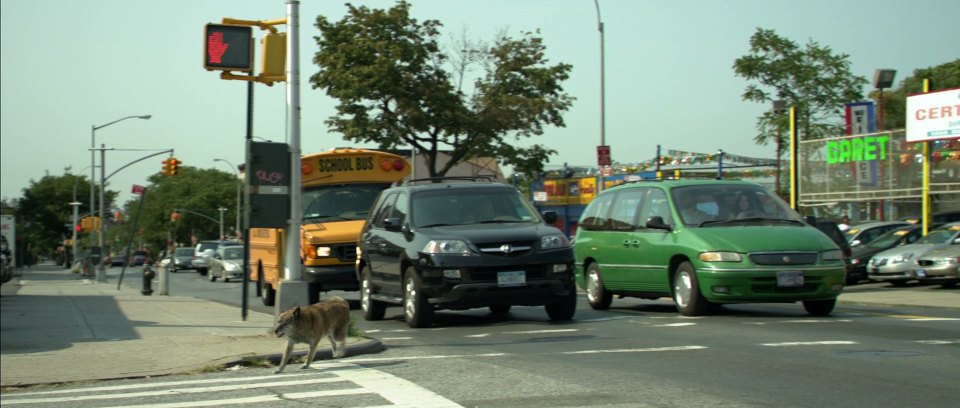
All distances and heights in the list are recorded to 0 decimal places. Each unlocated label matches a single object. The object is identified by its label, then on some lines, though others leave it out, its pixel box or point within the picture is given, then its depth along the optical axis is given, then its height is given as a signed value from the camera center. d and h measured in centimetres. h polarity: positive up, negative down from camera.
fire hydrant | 2845 -131
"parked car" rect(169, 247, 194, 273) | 5915 -163
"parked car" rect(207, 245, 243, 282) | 3953 -123
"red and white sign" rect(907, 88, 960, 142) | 2606 +267
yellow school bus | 1788 +27
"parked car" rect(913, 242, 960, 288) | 2194 -69
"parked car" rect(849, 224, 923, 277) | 2598 -31
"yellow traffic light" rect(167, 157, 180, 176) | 3922 +216
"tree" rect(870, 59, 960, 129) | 6100 +822
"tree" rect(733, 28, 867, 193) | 3938 +524
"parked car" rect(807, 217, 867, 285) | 2098 -5
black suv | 1337 -28
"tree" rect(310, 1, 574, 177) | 3650 +464
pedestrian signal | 1279 +203
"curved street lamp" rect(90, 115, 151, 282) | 5581 +379
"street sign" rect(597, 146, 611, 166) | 3189 +207
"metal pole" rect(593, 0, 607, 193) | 3645 +364
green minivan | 1394 -24
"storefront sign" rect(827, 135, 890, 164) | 2912 +213
